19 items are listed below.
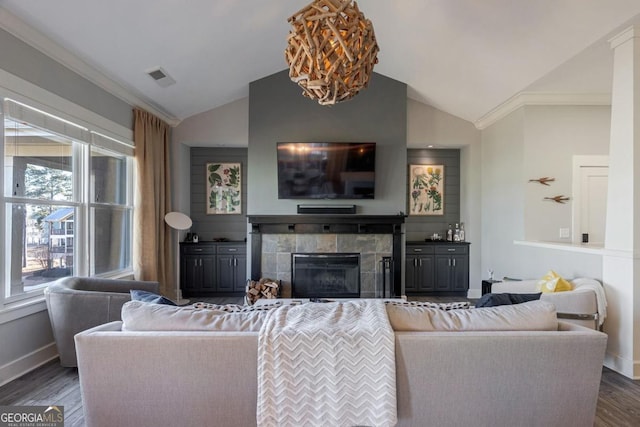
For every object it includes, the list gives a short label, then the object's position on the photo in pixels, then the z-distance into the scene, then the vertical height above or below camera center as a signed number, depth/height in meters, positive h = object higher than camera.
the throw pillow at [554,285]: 3.12 -0.71
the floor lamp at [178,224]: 5.09 -0.29
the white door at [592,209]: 4.38 +0.00
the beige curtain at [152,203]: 4.55 +0.03
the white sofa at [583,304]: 2.86 -0.82
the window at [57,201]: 2.87 +0.03
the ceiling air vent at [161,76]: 4.02 +1.59
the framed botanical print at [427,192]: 5.99 +0.27
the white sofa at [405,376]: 1.57 -0.80
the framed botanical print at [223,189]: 5.99 +0.30
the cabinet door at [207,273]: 5.59 -1.12
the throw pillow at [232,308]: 1.94 -0.60
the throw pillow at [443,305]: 1.94 -0.58
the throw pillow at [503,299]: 1.96 -0.54
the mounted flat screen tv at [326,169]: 5.00 +0.55
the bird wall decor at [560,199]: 4.39 +0.12
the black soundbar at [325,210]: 5.08 -0.05
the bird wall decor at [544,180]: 4.39 +0.37
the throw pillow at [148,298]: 2.01 -0.57
